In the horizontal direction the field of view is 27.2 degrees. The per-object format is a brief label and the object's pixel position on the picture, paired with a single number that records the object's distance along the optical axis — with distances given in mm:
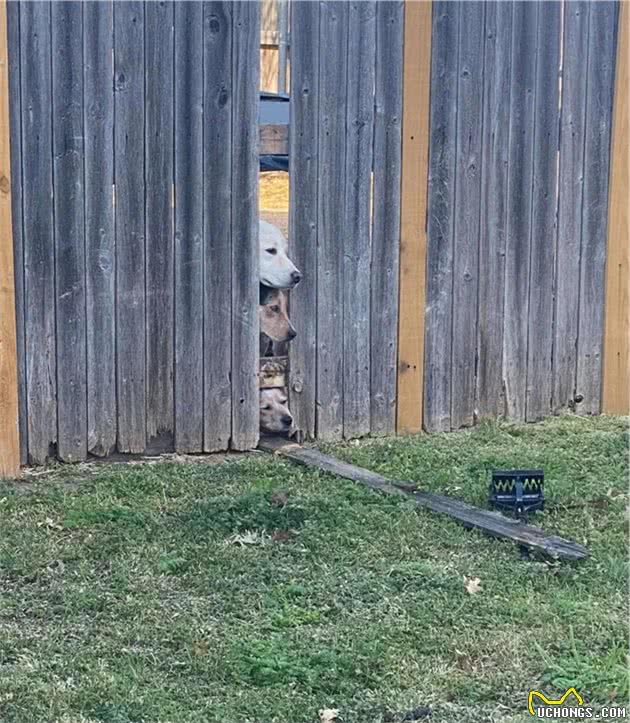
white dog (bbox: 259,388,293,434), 6496
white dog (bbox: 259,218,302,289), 6391
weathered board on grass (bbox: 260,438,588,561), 4562
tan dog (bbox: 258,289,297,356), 6441
